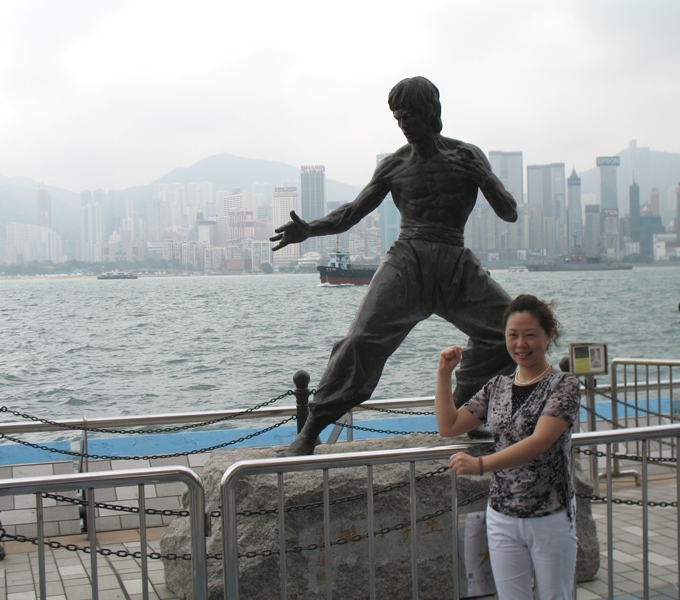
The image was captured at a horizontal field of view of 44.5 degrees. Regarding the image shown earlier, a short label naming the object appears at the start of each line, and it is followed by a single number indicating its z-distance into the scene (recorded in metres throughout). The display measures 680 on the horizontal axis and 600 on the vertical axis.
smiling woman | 2.81
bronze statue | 4.68
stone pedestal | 4.38
